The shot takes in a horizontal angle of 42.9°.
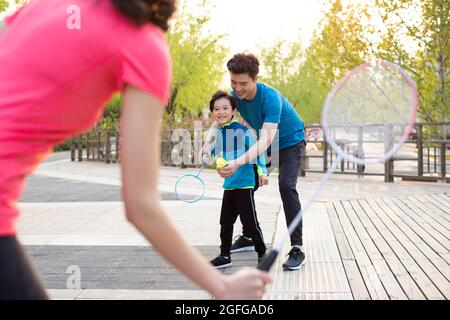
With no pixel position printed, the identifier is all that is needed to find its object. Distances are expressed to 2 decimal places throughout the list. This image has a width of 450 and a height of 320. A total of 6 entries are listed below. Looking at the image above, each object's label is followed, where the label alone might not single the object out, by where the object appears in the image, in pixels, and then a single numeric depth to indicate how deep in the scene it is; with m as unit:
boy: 4.80
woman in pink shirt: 1.21
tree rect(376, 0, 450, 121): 13.35
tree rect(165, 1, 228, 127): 29.06
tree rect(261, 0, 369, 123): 16.23
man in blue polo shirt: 4.35
